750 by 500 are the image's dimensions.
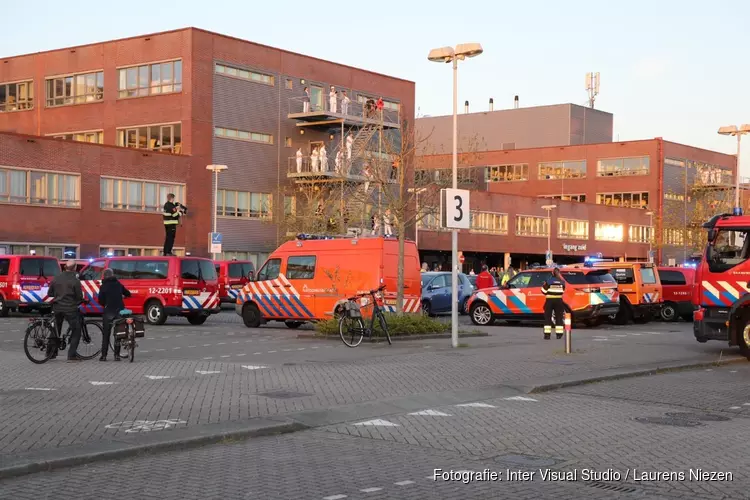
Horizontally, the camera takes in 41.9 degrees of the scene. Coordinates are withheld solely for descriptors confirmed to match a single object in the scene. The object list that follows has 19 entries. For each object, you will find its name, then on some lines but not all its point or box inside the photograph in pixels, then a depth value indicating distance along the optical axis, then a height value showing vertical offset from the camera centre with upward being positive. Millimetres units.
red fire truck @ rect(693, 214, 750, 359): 19203 -692
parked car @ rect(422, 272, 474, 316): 32656 -1553
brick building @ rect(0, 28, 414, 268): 52031 +7453
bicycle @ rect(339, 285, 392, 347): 20859 -1717
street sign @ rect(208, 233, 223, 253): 41000 +24
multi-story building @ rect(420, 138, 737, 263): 83750 +6437
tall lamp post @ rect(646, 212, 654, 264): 83081 +2031
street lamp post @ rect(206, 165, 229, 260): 49916 +2662
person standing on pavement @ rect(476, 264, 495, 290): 36750 -1294
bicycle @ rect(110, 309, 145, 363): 17328 -1635
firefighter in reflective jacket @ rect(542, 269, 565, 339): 22277 -1366
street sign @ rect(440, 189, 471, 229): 19828 +767
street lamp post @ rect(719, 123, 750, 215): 38938 +4806
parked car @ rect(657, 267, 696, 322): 33594 -1365
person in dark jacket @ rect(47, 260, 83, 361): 17250 -1175
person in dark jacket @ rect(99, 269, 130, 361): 17562 -1117
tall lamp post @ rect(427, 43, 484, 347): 20406 +3749
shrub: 22609 -1899
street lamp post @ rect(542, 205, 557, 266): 74525 +2375
